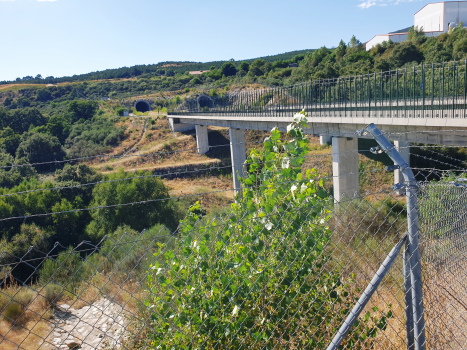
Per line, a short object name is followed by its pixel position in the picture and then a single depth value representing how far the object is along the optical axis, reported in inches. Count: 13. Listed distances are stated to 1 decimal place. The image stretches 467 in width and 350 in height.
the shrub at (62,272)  383.6
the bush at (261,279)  101.0
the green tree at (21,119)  1839.3
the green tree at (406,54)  1467.8
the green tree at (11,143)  1472.7
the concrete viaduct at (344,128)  493.4
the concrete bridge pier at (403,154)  759.1
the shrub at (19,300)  258.1
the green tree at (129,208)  788.6
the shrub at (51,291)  315.9
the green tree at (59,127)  1771.7
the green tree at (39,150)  1382.4
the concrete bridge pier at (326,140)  1328.7
